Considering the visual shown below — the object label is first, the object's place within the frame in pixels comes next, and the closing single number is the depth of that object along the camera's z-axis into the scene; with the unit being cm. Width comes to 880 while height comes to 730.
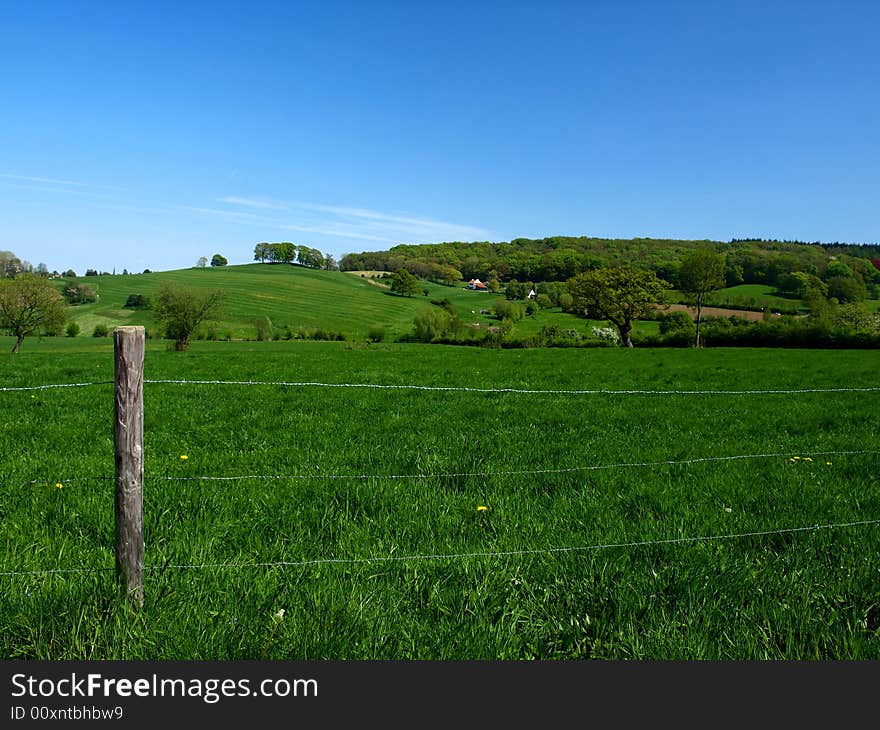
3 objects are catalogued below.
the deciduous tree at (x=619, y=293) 7081
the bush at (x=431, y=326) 7181
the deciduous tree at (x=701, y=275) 7544
